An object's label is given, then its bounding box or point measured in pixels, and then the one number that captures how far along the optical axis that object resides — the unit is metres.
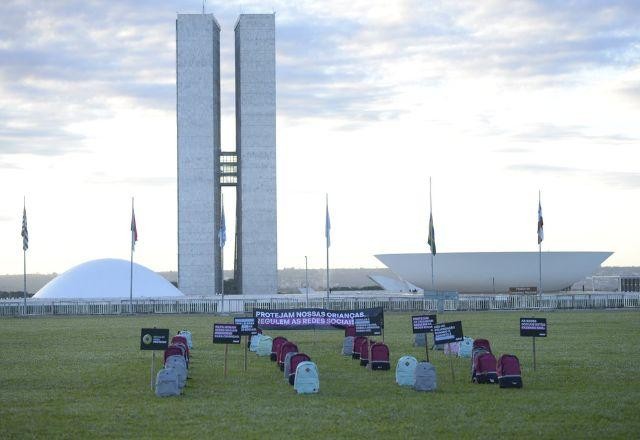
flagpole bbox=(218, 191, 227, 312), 87.38
